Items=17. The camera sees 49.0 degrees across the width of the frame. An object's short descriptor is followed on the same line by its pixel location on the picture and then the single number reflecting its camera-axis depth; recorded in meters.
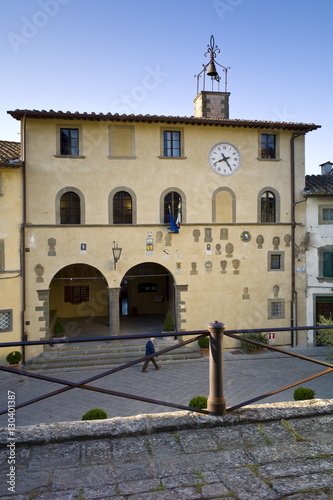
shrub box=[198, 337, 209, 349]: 16.41
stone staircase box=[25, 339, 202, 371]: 15.03
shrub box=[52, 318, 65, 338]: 16.50
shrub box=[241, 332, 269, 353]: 16.52
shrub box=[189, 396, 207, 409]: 9.84
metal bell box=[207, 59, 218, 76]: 18.84
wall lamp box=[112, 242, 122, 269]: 16.09
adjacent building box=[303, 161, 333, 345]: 17.91
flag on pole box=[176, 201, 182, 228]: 16.31
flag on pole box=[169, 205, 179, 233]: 16.25
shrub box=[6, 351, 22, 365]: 14.95
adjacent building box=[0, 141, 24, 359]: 15.23
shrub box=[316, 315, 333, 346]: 13.82
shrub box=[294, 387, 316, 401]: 10.70
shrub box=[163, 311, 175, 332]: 17.05
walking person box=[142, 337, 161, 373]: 13.91
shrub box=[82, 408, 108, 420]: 9.07
